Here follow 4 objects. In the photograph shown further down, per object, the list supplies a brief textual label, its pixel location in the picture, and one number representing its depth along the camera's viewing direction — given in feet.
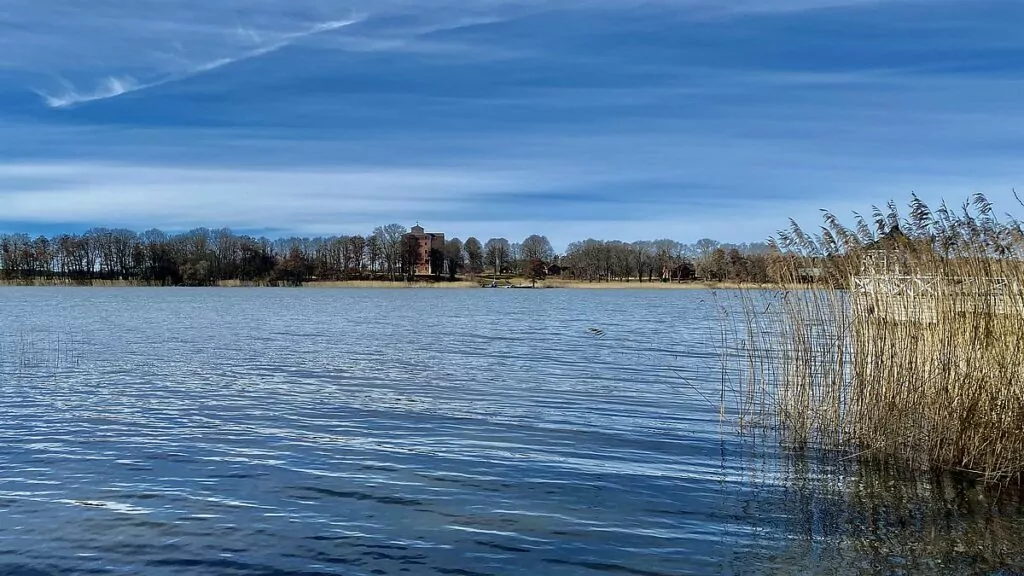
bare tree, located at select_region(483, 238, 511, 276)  586.86
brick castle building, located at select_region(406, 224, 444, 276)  570.46
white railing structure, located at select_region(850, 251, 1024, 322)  32.14
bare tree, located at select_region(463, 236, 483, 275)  585.92
